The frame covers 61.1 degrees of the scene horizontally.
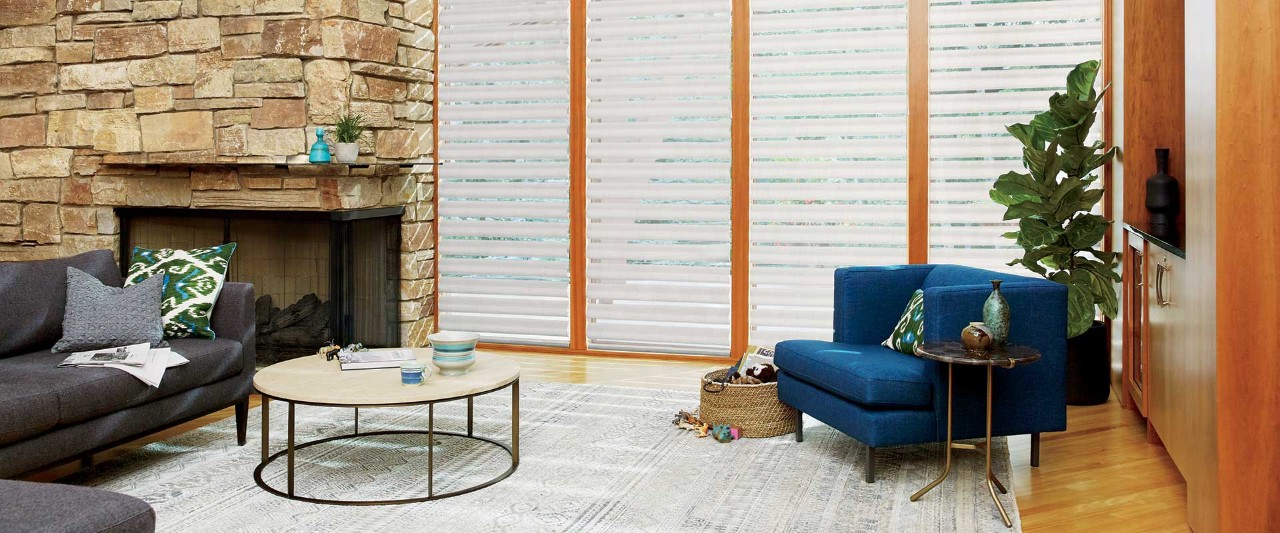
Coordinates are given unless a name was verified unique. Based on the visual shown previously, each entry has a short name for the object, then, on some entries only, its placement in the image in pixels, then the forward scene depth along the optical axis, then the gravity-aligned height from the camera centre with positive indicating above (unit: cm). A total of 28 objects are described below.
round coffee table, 369 -40
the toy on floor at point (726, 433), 458 -67
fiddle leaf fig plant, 525 +39
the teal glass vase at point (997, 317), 366 -14
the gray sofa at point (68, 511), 226 -51
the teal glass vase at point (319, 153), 586 +66
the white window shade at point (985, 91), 586 +102
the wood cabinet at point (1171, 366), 322 -33
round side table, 349 -26
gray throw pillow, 433 -17
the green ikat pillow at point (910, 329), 427 -21
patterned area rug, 354 -76
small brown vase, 357 -21
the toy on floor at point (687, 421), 482 -66
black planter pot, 536 -46
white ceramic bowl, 406 -29
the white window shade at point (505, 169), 681 +68
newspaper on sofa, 396 -32
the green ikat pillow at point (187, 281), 455 -3
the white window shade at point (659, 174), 649 +62
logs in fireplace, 603 -30
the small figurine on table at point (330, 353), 440 -32
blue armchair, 389 -40
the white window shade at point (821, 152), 617 +72
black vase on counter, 452 +31
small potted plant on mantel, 593 +76
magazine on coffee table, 421 -33
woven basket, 465 -57
